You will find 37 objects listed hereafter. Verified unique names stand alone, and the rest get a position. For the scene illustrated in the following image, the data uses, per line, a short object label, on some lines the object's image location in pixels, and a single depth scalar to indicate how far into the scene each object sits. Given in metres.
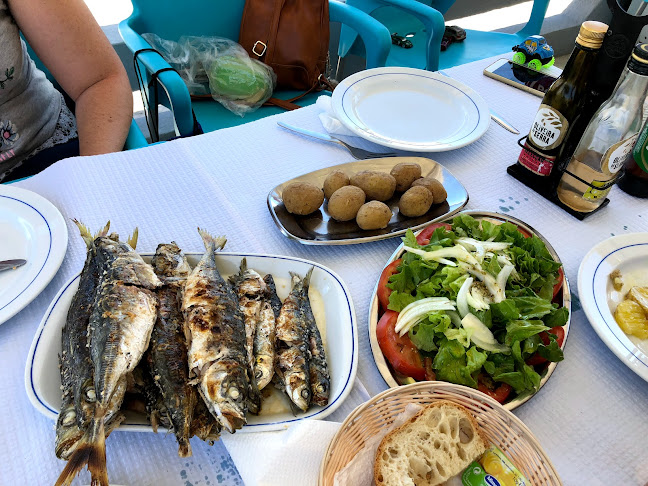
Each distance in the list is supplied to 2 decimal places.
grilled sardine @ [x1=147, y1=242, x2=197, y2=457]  0.65
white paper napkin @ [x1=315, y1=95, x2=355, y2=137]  1.35
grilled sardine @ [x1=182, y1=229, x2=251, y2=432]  0.66
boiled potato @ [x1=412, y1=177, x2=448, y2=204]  1.07
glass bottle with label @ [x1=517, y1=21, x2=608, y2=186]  0.97
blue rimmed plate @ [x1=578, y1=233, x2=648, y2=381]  0.79
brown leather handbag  1.99
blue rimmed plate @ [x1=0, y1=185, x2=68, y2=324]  0.84
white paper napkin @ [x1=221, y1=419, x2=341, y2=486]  0.62
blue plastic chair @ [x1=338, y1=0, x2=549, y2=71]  2.50
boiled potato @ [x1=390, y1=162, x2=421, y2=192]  1.10
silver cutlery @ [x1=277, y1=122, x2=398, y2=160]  1.25
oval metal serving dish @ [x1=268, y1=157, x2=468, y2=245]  1.00
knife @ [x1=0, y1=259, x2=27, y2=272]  0.88
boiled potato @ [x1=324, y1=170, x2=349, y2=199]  1.06
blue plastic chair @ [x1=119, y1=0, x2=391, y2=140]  1.83
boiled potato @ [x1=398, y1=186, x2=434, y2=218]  1.03
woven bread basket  0.58
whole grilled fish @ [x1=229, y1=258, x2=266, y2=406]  0.77
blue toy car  1.58
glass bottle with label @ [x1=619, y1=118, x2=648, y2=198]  1.11
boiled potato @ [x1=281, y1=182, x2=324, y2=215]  1.01
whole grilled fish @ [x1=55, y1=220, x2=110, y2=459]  0.62
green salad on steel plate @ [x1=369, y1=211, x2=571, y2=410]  0.75
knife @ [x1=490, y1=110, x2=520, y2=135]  1.38
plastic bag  1.94
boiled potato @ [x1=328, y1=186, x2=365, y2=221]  1.01
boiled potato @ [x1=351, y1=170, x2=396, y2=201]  1.05
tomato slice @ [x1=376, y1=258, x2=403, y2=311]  0.87
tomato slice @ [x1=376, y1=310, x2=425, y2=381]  0.76
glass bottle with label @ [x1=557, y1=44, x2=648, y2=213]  0.93
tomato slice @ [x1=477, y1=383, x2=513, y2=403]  0.73
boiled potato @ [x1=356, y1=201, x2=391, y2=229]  1.00
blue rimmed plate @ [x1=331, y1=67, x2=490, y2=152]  1.29
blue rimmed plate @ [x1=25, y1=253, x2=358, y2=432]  0.69
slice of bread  0.59
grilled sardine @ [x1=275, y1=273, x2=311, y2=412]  0.71
